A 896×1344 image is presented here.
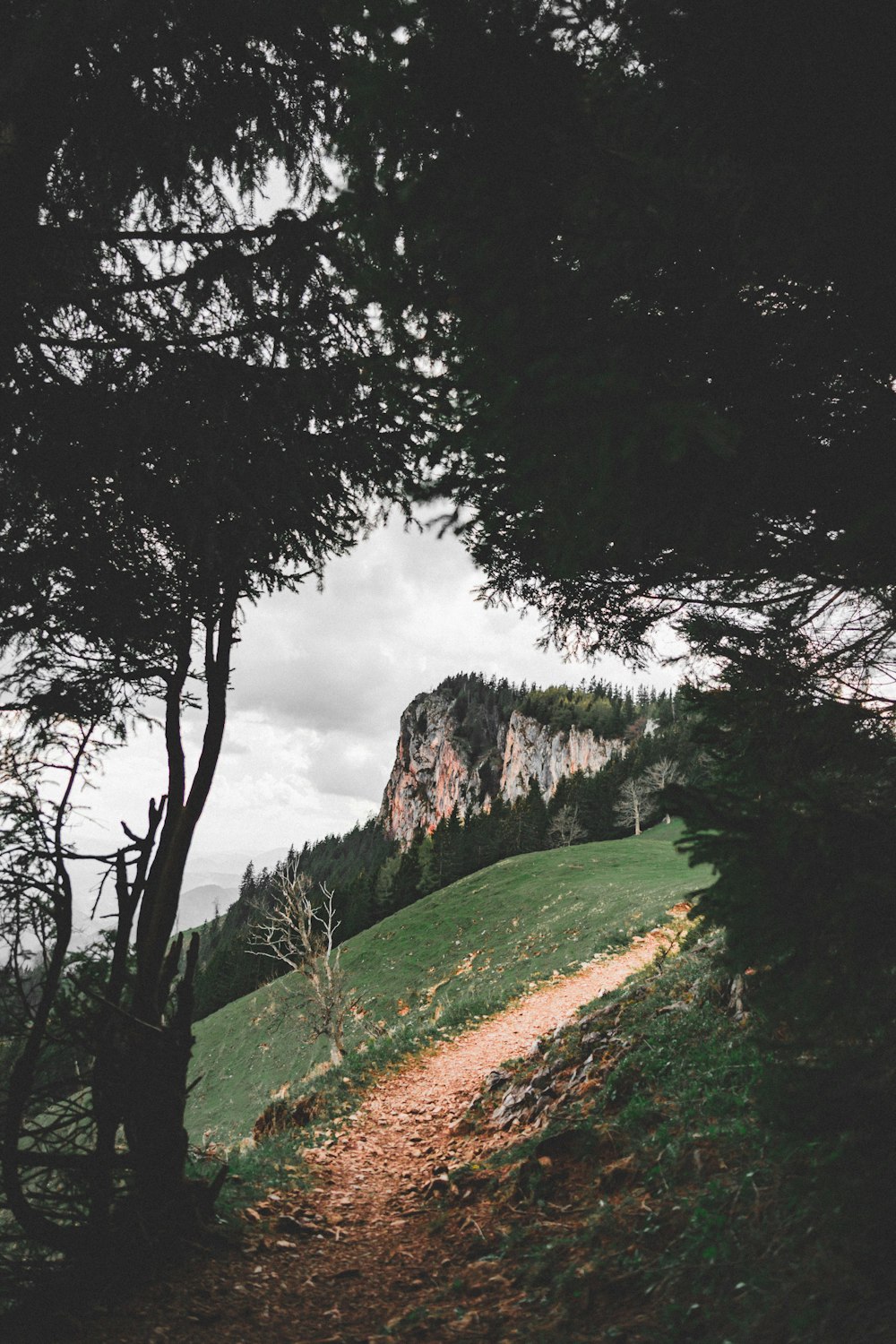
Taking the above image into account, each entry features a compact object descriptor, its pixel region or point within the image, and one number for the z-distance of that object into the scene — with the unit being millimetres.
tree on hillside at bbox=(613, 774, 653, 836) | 59094
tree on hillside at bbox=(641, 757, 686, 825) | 57094
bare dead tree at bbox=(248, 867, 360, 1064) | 17375
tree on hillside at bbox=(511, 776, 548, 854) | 62031
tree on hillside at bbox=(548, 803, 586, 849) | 62056
